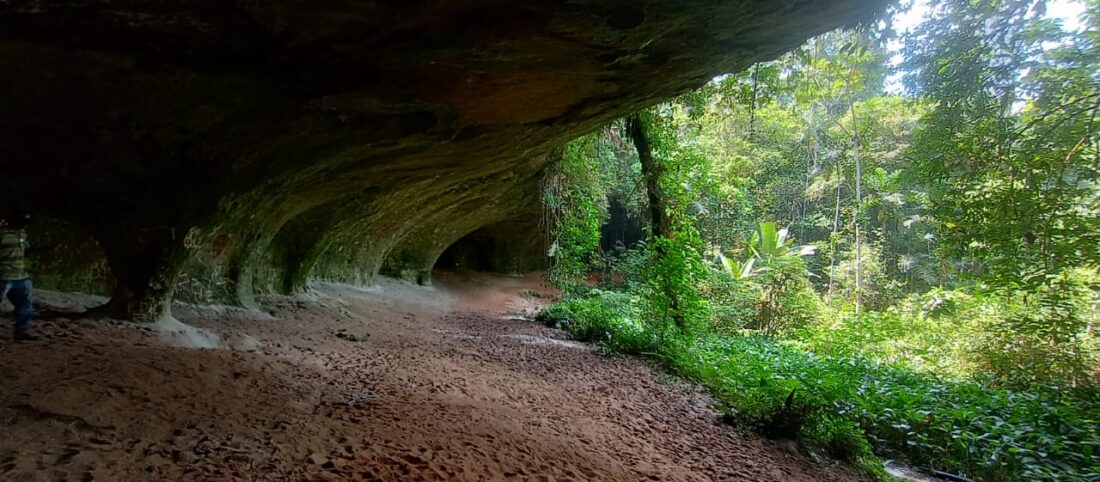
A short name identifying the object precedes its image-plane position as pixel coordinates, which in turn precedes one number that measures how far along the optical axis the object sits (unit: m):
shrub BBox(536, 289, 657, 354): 8.68
